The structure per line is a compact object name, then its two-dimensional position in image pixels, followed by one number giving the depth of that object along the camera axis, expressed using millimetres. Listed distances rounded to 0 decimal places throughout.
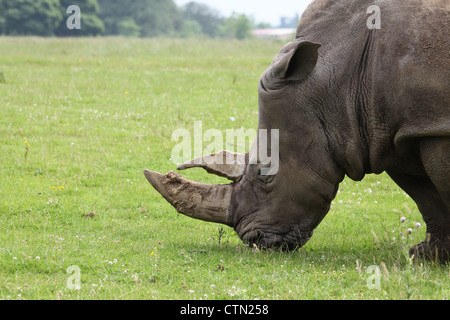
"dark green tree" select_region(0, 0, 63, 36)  53562
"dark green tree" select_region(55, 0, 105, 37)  56125
